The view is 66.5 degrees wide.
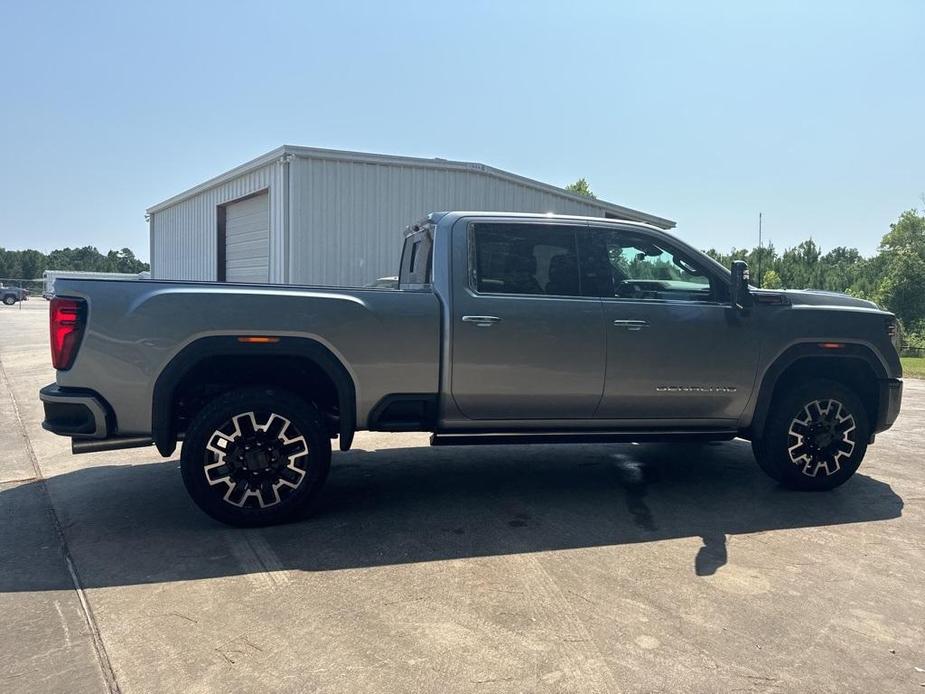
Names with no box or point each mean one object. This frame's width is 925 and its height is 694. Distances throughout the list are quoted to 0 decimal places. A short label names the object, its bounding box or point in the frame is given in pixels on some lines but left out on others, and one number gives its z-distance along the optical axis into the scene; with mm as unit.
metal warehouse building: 12523
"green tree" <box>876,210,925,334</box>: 41219
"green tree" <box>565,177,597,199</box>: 35625
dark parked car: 54438
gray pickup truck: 4164
